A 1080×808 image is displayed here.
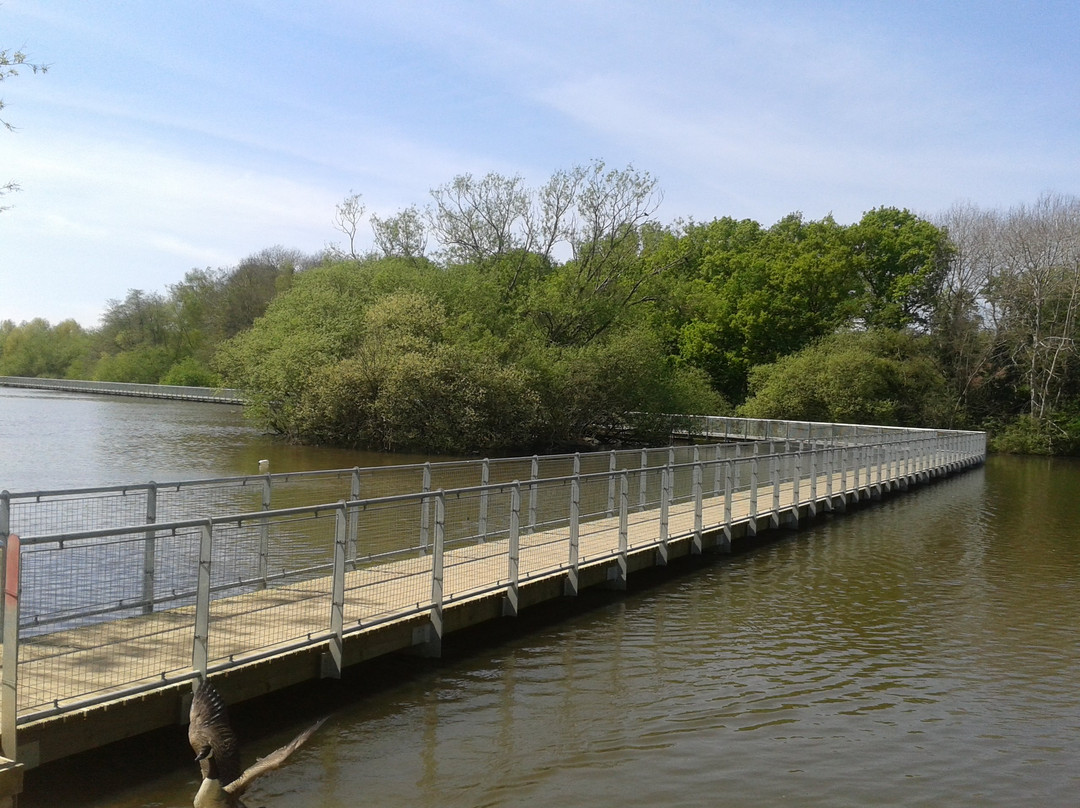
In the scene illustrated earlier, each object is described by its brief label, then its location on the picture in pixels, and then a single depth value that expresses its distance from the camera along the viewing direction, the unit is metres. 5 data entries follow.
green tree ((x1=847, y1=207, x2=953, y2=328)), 63.91
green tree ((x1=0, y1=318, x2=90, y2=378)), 119.19
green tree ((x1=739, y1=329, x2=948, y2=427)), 54.19
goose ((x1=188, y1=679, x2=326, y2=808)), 6.18
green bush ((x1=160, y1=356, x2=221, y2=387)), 94.20
